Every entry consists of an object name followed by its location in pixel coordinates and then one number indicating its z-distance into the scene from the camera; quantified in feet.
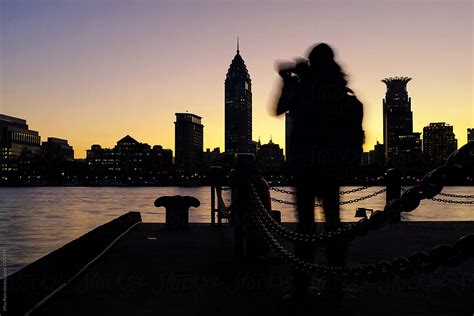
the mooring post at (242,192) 23.36
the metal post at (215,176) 46.06
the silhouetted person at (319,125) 16.55
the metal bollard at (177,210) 40.11
